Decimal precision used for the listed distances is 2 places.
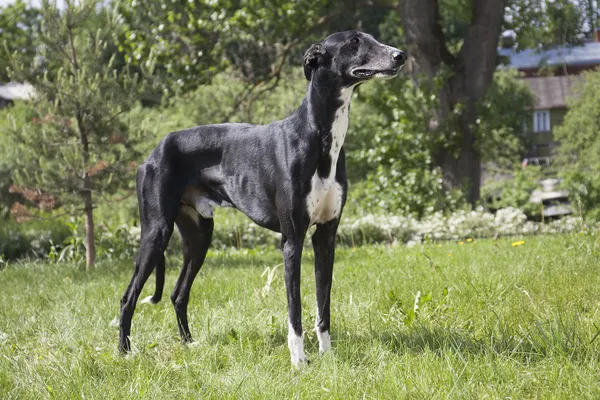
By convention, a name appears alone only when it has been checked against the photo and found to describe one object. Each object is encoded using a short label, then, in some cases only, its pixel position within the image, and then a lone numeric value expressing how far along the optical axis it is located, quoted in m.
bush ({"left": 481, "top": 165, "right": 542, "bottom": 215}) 24.20
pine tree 14.40
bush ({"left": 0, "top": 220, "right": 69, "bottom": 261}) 18.58
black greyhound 6.69
